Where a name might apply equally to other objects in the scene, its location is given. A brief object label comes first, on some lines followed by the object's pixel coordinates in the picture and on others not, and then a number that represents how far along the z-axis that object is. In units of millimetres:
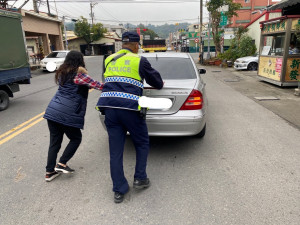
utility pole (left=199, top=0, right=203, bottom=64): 24986
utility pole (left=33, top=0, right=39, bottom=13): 25219
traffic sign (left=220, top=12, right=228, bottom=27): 22328
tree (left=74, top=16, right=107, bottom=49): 51094
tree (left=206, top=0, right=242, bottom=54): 22125
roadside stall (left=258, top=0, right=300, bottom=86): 9273
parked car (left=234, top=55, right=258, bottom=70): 16734
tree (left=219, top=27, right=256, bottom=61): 19438
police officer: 2688
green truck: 7203
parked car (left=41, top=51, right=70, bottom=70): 17950
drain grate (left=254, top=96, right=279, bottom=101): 8323
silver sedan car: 3732
